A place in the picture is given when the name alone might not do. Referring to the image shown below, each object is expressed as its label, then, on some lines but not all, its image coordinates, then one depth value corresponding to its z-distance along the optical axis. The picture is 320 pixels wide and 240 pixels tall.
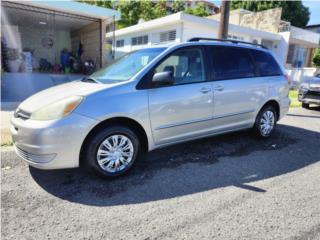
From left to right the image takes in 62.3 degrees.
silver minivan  3.25
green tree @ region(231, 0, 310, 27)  36.03
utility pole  8.31
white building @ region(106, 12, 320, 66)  14.94
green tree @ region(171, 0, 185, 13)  43.88
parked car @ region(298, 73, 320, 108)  9.51
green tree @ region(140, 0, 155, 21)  29.50
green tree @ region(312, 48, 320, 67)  24.55
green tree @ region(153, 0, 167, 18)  30.95
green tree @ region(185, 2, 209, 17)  36.69
